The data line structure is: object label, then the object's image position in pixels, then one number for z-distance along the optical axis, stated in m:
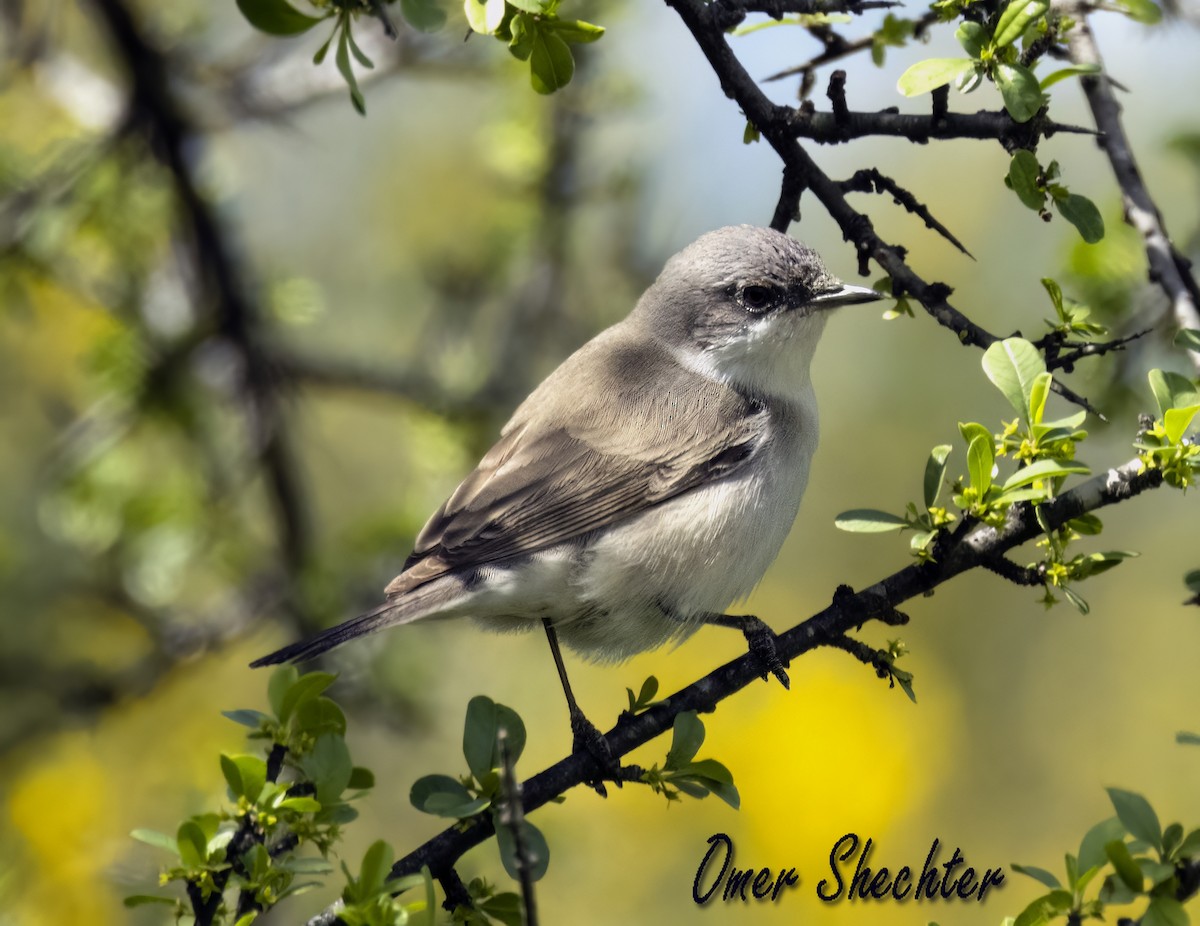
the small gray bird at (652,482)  6.58
